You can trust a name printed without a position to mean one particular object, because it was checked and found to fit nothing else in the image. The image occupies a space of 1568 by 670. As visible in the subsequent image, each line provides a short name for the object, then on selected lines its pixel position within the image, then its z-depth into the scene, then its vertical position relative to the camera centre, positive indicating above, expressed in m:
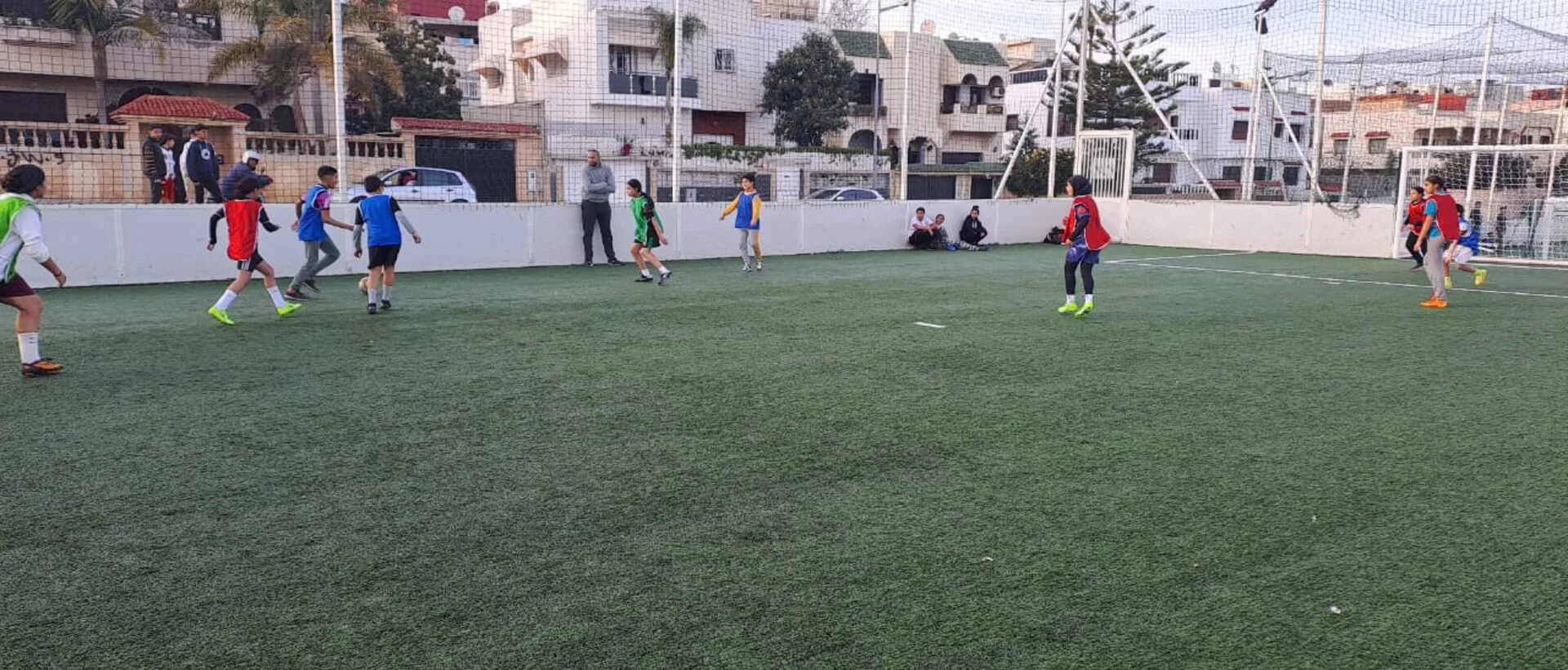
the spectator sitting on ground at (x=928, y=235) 20.05 -0.67
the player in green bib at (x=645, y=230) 13.45 -0.45
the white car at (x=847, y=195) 24.96 +0.04
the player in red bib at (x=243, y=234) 9.59 -0.41
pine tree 39.38 +4.02
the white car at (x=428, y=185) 18.11 +0.08
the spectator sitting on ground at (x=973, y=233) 20.19 -0.62
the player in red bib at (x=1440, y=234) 11.34 -0.28
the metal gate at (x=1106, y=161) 22.12 +0.81
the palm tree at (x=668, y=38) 37.53 +5.21
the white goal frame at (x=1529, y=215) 17.64 -0.12
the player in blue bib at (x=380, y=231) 10.39 -0.39
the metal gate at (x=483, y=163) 17.75 +0.47
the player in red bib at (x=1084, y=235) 10.30 -0.32
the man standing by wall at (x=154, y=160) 15.24 +0.36
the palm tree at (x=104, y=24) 29.02 +4.27
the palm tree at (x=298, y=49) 30.53 +3.87
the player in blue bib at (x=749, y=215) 15.35 -0.27
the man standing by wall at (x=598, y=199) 15.83 -0.08
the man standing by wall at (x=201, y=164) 14.38 +0.29
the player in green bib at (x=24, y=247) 6.97 -0.40
